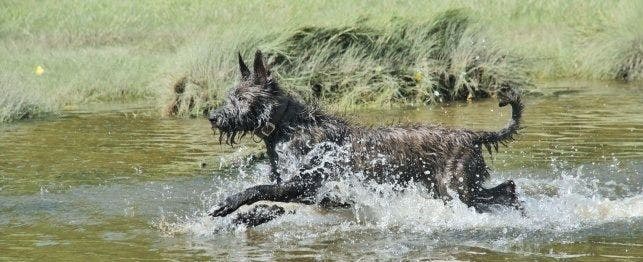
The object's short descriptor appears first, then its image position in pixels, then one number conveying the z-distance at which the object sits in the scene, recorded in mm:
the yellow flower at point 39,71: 18859
